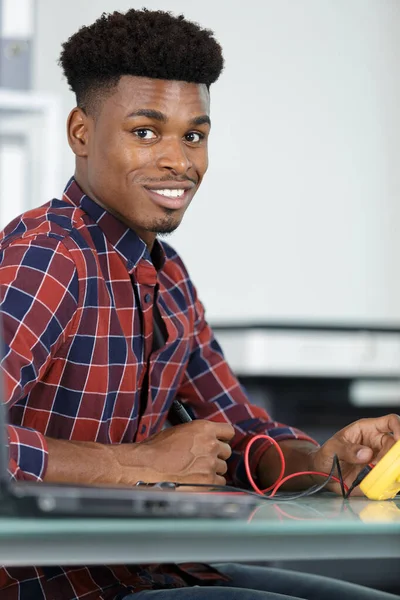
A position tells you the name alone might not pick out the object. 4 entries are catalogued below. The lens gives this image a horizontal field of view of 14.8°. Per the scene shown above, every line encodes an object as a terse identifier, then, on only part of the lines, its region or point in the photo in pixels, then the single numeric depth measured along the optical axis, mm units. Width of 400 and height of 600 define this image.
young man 1608
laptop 1157
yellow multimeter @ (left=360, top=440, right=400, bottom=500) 1523
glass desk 1132
